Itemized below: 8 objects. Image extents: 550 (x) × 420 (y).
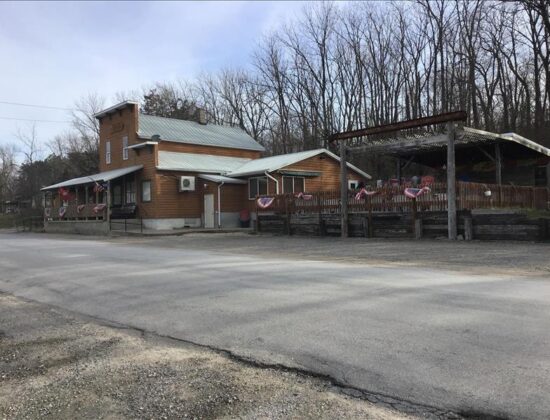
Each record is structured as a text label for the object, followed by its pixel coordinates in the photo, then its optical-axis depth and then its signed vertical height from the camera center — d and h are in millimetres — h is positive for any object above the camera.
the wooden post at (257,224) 26641 -514
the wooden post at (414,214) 19578 -141
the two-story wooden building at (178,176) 32750 +2420
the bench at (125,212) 33812 +297
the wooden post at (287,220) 25047 -328
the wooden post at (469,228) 17984 -637
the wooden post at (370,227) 21281 -630
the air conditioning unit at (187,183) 32906 +1975
